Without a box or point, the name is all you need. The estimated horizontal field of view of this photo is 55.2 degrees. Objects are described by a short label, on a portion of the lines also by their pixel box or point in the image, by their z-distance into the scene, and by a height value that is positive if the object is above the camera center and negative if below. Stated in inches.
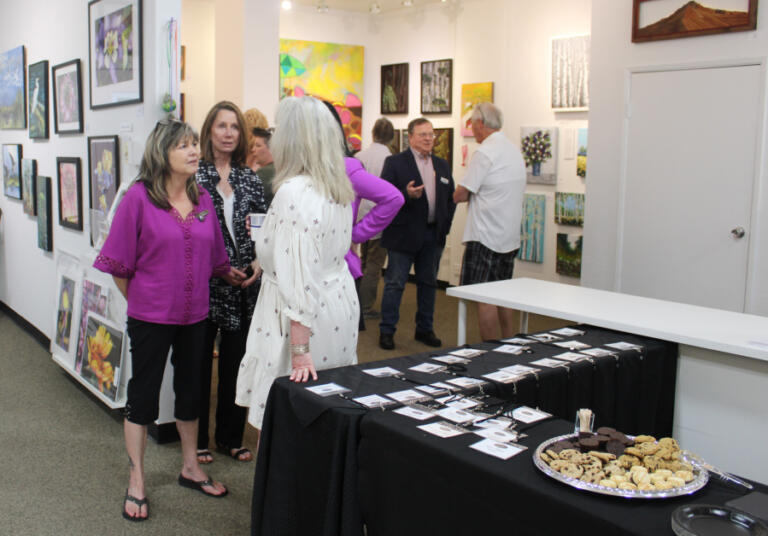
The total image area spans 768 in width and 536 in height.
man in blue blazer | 209.5 -11.7
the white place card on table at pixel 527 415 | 75.5 -23.9
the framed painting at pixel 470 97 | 293.6 +34.5
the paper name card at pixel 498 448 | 65.8 -24.1
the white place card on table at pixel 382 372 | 89.8 -23.6
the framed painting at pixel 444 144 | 314.0 +16.4
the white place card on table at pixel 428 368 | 92.7 -23.6
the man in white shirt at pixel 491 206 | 190.1 -6.0
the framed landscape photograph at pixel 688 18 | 165.9 +39.9
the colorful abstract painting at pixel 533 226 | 275.9 -16.0
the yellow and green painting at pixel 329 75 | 325.1 +47.0
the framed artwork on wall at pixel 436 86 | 312.3 +41.0
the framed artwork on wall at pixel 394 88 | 333.8 +42.4
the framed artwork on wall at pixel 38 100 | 203.2 +20.5
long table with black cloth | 62.9 -26.9
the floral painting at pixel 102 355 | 151.6 -38.6
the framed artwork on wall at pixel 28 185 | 219.0 -3.7
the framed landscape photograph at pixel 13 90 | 225.0 +26.0
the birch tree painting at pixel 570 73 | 255.1 +39.3
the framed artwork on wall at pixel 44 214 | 204.2 -11.6
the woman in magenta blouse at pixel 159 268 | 110.0 -14.1
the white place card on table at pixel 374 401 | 78.2 -23.7
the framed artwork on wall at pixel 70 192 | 180.5 -4.8
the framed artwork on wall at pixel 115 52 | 142.3 +25.1
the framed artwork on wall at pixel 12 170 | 235.6 +0.6
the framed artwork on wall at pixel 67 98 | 176.2 +18.8
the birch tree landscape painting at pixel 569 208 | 260.5 -8.3
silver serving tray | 57.1 -23.7
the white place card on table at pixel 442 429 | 70.4 -23.9
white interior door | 170.9 +1.2
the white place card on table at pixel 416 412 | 75.1 -23.9
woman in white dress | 91.0 -10.6
